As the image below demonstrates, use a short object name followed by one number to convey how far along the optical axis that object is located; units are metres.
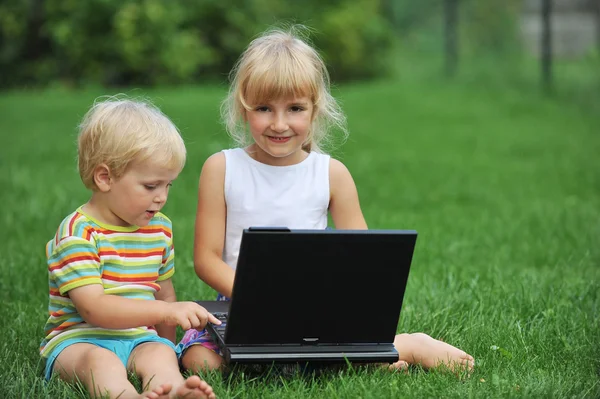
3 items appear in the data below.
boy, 6.22
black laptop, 5.89
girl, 7.05
